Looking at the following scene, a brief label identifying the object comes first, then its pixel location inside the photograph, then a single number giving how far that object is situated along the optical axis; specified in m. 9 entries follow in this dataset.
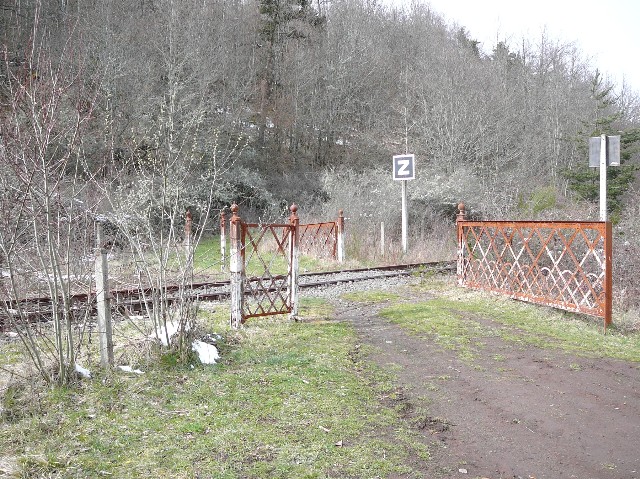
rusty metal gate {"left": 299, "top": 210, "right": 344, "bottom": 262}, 15.84
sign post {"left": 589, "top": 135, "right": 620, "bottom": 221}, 9.02
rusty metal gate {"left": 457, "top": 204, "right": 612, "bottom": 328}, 7.96
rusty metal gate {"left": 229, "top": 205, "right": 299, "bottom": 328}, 7.34
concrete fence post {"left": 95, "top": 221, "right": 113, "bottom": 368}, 5.43
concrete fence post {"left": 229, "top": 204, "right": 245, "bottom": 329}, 7.30
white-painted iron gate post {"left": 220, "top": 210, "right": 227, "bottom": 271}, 13.53
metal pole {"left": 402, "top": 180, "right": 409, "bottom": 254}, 15.45
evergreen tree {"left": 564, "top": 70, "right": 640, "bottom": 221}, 26.47
